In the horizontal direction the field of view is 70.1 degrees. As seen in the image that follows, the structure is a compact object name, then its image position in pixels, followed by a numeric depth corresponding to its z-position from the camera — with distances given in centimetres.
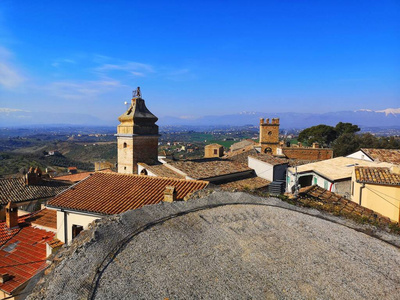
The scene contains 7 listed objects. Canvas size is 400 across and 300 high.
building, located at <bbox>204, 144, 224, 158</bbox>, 3612
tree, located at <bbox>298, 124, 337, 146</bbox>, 4807
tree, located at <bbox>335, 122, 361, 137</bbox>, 4746
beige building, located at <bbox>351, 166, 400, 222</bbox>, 1010
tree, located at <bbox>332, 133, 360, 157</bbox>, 3766
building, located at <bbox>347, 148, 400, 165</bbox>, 1917
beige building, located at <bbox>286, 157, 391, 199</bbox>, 1367
